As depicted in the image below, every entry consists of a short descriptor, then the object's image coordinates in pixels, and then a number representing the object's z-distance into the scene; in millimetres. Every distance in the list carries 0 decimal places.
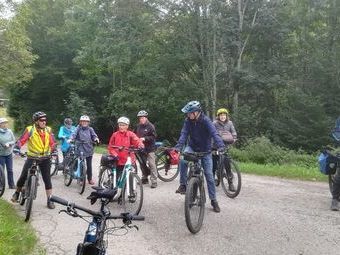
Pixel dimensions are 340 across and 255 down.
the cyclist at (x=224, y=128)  11367
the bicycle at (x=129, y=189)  9336
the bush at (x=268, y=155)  18203
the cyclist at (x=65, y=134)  14586
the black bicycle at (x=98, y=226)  4105
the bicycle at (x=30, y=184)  8844
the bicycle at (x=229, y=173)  10812
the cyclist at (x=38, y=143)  9578
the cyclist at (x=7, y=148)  12072
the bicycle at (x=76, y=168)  12070
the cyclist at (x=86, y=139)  12742
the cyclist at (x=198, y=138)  8797
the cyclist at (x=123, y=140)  10172
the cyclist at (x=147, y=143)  12500
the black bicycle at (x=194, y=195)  7824
